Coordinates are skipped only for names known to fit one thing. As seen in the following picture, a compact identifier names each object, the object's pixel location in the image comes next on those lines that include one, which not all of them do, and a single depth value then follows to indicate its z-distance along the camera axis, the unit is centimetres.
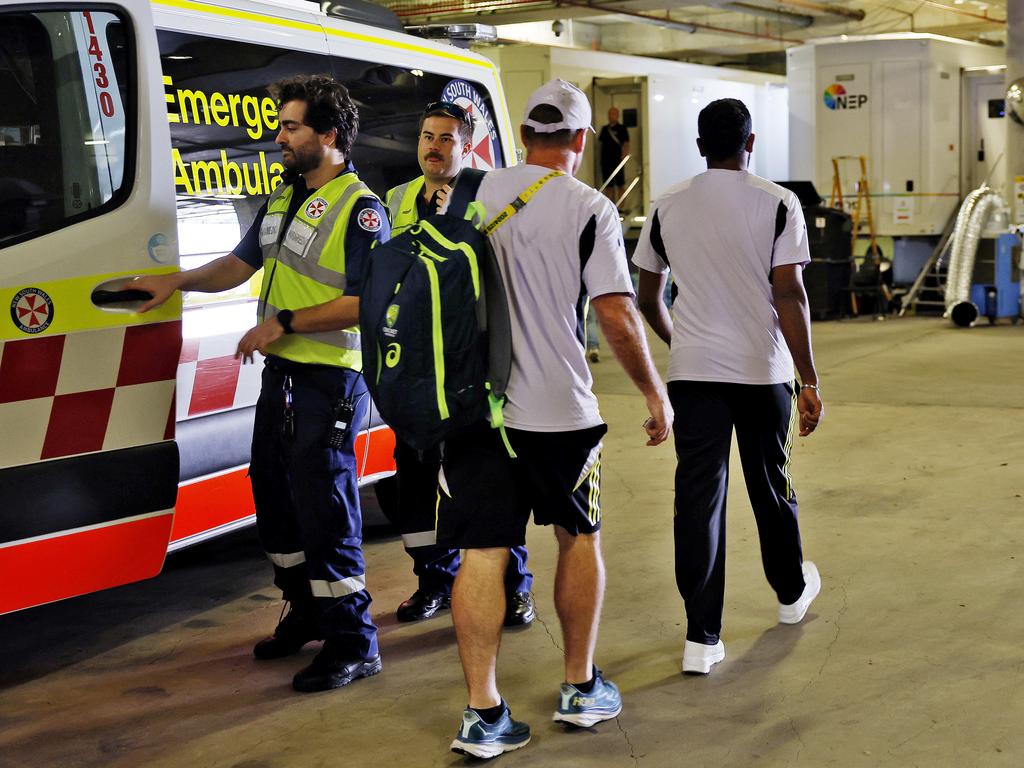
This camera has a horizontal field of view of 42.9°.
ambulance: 310
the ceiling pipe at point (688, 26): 1812
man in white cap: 293
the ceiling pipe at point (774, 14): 1902
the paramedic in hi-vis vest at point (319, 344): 336
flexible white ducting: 1211
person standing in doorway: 1456
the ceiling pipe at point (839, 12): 1959
